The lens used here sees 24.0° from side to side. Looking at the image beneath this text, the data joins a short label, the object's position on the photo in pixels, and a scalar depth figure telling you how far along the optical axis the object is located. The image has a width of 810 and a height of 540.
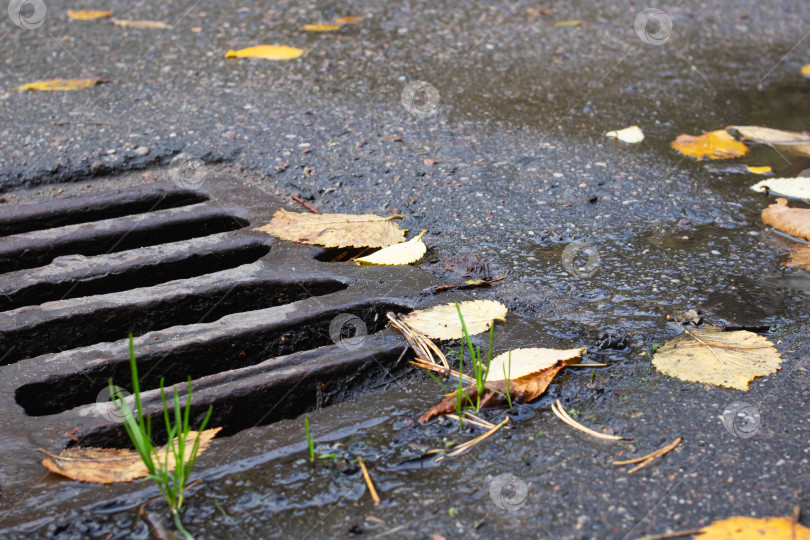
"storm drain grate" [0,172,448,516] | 0.96
